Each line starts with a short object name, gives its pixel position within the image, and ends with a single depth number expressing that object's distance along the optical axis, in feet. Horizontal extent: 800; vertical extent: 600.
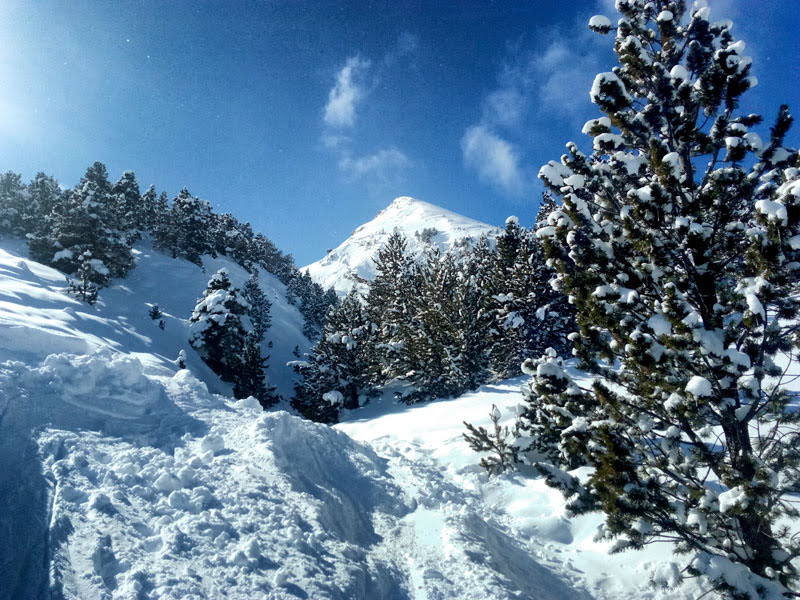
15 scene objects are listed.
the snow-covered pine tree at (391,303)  86.63
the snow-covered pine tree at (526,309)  67.77
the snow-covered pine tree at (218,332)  98.99
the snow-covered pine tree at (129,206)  139.74
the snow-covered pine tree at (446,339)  71.51
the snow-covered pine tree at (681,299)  14.73
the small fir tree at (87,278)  87.97
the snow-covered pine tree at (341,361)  84.07
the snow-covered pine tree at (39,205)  127.03
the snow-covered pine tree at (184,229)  158.51
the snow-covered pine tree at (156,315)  100.83
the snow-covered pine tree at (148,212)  171.83
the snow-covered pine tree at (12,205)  126.52
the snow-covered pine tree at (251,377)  86.84
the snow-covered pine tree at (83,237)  105.70
